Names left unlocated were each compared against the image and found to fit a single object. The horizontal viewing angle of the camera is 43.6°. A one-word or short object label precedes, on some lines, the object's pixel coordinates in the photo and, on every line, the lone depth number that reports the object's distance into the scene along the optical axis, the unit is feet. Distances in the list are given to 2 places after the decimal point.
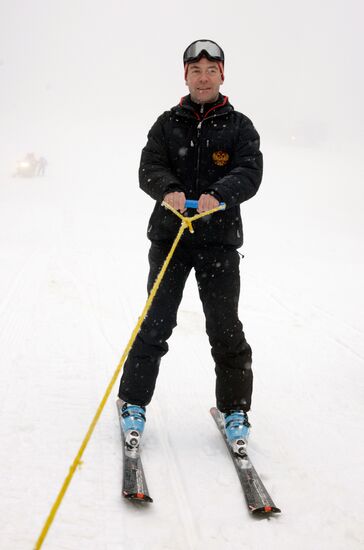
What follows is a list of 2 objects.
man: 9.09
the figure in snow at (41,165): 71.59
